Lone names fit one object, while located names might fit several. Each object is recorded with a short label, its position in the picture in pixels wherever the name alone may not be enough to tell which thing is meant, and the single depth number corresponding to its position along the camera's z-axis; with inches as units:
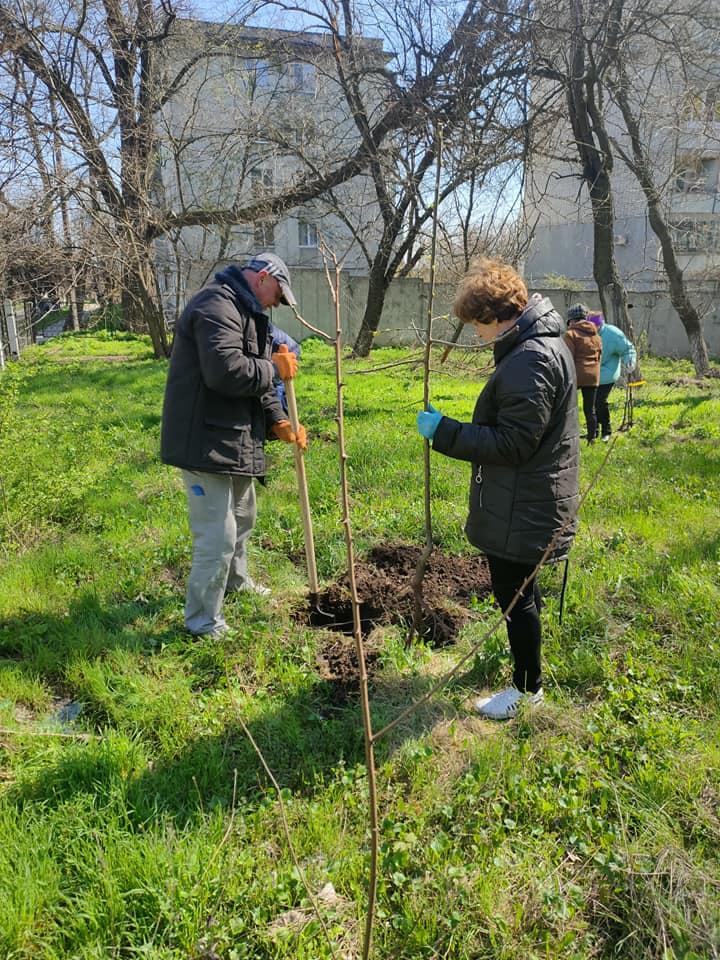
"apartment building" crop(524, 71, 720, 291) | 377.2
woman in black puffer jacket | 93.1
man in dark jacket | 118.6
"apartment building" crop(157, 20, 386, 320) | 490.9
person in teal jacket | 300.7
